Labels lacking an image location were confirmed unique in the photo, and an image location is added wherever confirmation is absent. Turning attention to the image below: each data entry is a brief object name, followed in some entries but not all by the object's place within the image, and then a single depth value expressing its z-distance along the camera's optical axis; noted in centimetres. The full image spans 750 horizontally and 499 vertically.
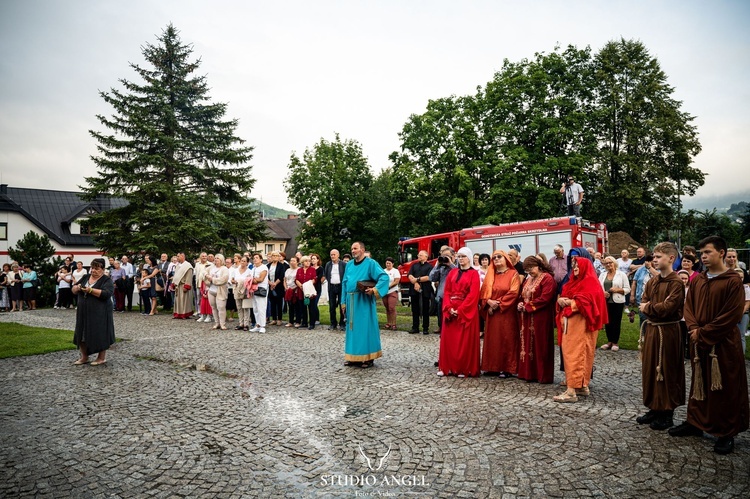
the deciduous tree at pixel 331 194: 4216
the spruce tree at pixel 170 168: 2491
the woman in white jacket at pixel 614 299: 1000
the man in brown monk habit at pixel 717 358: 463
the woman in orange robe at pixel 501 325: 764
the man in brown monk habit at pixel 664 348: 517
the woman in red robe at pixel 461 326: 772
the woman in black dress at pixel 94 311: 859
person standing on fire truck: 1841
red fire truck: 1728
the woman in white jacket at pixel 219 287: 1396
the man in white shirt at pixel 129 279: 1959
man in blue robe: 845
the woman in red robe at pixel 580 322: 638
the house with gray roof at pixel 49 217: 4531
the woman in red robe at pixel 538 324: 723
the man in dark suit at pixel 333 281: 1370
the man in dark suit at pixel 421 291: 1273
